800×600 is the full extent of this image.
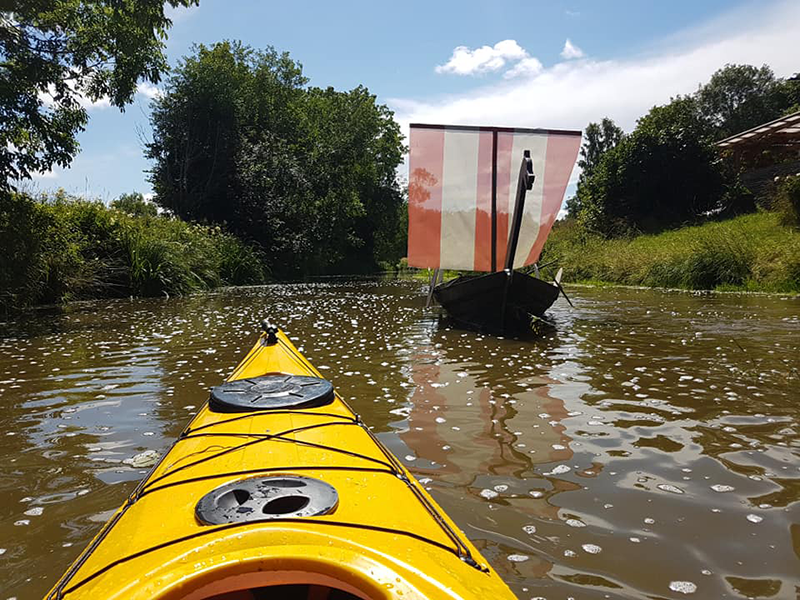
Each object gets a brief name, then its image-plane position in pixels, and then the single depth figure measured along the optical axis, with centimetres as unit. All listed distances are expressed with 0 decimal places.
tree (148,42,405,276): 3003
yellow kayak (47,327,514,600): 153
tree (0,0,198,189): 1021
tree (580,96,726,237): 2673
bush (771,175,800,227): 1745
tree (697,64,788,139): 4534
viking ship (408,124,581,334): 1149
